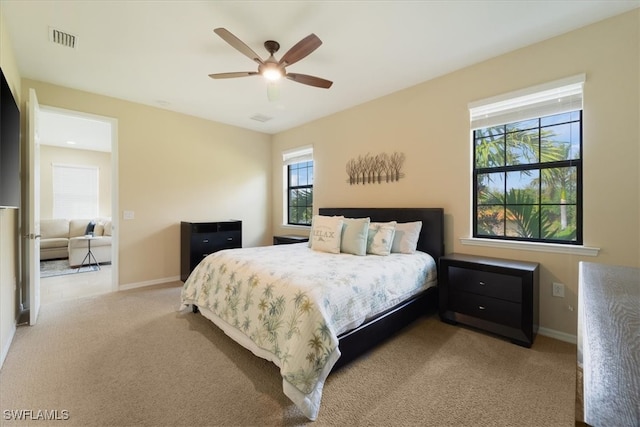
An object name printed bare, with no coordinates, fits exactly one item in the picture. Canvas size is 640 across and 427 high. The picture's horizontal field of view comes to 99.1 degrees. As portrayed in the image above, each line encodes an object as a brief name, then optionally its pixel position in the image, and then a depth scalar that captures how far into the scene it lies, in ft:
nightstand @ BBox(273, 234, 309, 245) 14.66
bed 5.38
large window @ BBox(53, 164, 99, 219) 20.99
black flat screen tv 6.09
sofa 17.29
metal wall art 11.95
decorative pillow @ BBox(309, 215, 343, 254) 10.46
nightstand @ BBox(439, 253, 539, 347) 7.48
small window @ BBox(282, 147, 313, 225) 16.62
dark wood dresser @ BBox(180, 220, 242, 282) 13.61
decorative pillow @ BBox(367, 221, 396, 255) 9.91
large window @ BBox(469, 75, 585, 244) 8.05
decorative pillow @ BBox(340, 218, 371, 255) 9.96
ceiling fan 6.61
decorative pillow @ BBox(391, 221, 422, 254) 10.09
